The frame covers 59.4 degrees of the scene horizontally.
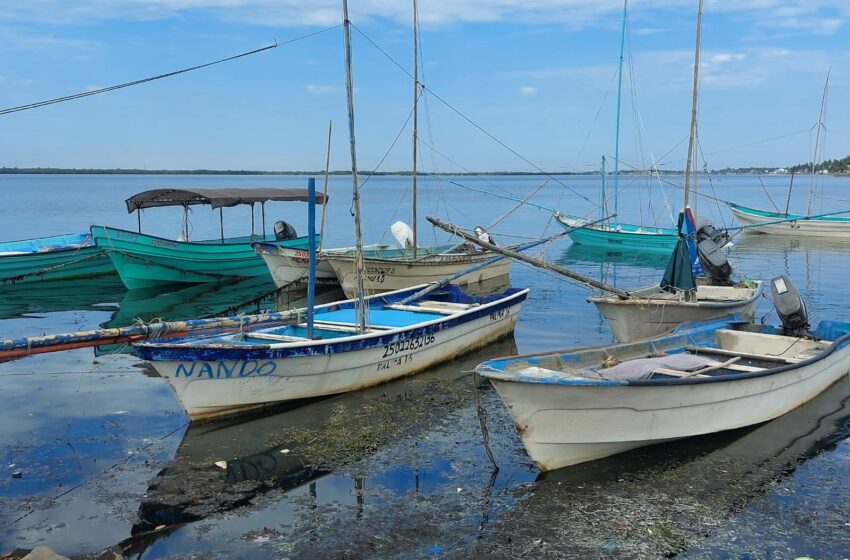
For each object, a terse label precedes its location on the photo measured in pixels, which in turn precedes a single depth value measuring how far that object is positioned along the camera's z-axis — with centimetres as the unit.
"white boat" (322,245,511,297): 2033
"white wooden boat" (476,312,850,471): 806
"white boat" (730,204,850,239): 4003
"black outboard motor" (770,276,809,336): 1188
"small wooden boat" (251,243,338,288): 2136
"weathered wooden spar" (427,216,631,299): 1161
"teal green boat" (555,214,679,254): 3500
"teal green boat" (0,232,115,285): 2369
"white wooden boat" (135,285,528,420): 960
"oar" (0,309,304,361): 909
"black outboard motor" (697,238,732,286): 1669
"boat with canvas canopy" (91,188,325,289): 2280
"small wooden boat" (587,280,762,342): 1391
